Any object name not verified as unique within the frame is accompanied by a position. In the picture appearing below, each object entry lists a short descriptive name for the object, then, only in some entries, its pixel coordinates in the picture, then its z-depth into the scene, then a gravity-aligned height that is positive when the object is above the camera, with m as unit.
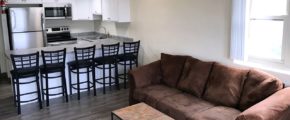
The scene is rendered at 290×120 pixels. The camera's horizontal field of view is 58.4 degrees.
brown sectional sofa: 2.72 -0.78
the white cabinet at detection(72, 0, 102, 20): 6.43 +0.54
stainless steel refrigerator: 5.75 +0.11
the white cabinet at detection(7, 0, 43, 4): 5.71 +0.67
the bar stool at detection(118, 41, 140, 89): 5.27 -0.52
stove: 6.33 -0.13
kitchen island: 4.50 -0.48
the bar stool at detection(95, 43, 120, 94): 4.95 -0.58
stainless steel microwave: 6.11 +0.47
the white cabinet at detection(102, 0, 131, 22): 5.63 +0.44
